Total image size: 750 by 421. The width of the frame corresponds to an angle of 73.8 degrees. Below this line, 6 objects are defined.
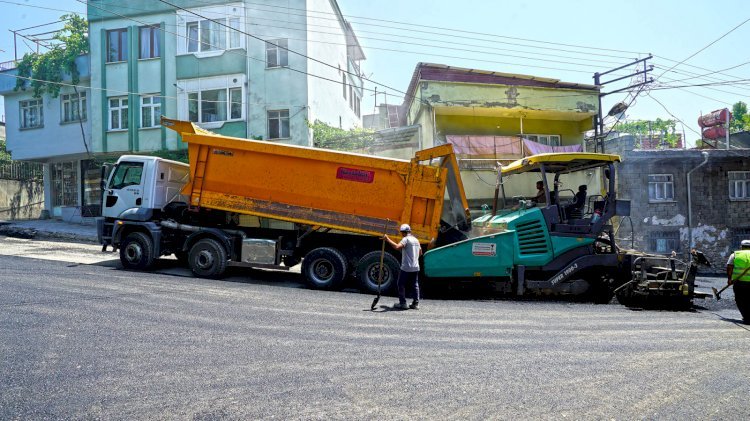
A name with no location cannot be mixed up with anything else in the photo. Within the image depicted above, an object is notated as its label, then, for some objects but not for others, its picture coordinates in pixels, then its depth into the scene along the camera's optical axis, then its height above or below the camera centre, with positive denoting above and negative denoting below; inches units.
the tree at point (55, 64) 754.2 +251.8
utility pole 698.2 +159.4
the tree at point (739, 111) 1500.7 +344.0
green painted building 697.0 +226.6
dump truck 361.4 +12.9
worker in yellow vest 291.8 -35.4
